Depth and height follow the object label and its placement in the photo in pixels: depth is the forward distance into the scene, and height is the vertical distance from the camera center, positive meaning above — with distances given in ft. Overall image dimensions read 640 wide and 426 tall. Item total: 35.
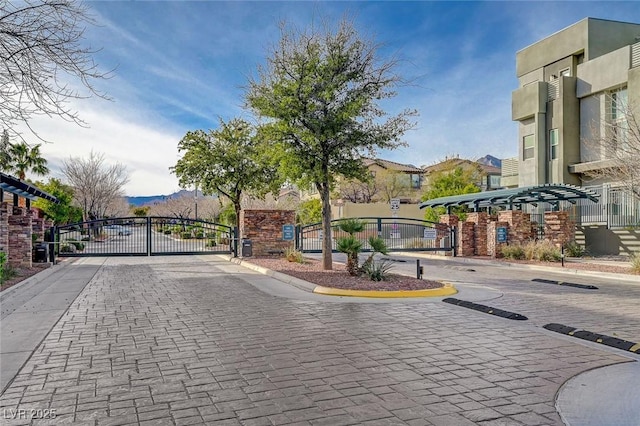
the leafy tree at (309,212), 153.89 +4.44
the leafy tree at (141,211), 277.81 +8.08
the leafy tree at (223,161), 87.61 +11.46
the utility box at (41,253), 61.62 -3.62
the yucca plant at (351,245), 45.34 -1.82
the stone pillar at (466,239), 83.41 -2.30
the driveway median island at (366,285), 38.32 -5.01
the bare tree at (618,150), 56.13 +10.19
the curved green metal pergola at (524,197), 72.33 +4.76
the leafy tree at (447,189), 119.34 +9.42
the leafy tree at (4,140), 30.05 +5.66
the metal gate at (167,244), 74.28 -4.28
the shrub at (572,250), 75.81 -3.77
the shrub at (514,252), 72.95 -3.97
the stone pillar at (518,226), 77.82 -0.03
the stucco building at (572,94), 87.04 +25.39
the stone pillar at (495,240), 76.43 -2.24
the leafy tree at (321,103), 48.11 +12.15
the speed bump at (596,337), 22.40 -5.53
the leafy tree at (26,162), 120.37 +16.25
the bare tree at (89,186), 142.82 +11.65
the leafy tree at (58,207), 114.52 +4.32
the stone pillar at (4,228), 49.22 -0.38
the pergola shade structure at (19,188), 53.73 +4.45
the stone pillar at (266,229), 71.51 -0.58
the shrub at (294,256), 62.90 -4.05
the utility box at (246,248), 70.49 -3.33
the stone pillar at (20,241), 54.90 -1.89
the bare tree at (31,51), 27.35 +9.99
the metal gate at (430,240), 77.82 -2.73
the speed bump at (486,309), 29.78 -5.51
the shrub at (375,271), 43.32 -4.15
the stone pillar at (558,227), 75.82 -0.18
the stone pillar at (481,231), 83.61 -1.00
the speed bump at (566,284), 44.52 -5.55
